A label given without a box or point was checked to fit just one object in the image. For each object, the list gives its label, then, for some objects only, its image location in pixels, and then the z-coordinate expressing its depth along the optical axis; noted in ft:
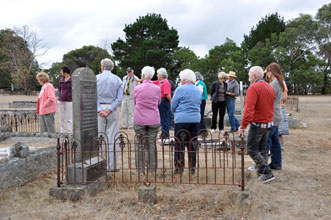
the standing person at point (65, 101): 22.88
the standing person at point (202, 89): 25.63
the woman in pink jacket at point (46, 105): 21.34
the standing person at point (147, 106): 15.14
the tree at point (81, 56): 196.78
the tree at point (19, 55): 143.64
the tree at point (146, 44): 110.01
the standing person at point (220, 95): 26.43
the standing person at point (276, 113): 15.46
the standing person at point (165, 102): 23.02
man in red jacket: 13.64
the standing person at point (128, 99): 30.22
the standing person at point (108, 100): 15.52
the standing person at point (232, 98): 26.53
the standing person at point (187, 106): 15.02
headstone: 13.29
